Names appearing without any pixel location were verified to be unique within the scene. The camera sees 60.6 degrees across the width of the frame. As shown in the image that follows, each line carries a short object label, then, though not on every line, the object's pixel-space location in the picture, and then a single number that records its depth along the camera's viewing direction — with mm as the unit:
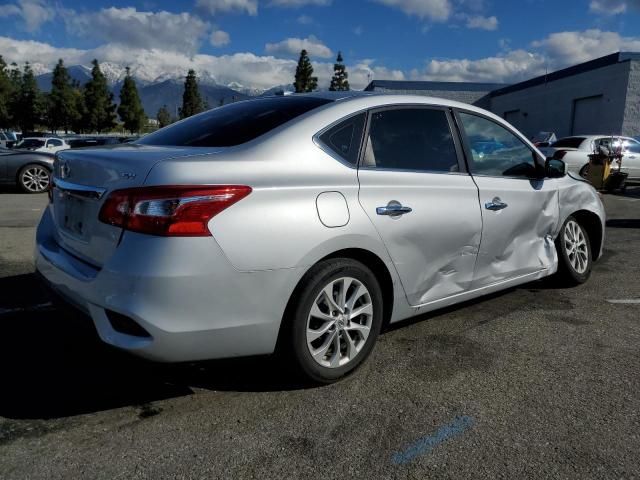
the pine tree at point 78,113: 62562
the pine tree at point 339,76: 60125
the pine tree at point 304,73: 57594
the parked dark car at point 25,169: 12211
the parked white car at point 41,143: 21844
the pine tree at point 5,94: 53312
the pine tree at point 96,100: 61750
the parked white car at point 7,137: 28116
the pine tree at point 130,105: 66062
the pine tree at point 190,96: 77000
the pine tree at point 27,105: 59156
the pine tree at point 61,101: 61594
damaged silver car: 2369
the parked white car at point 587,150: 15125
